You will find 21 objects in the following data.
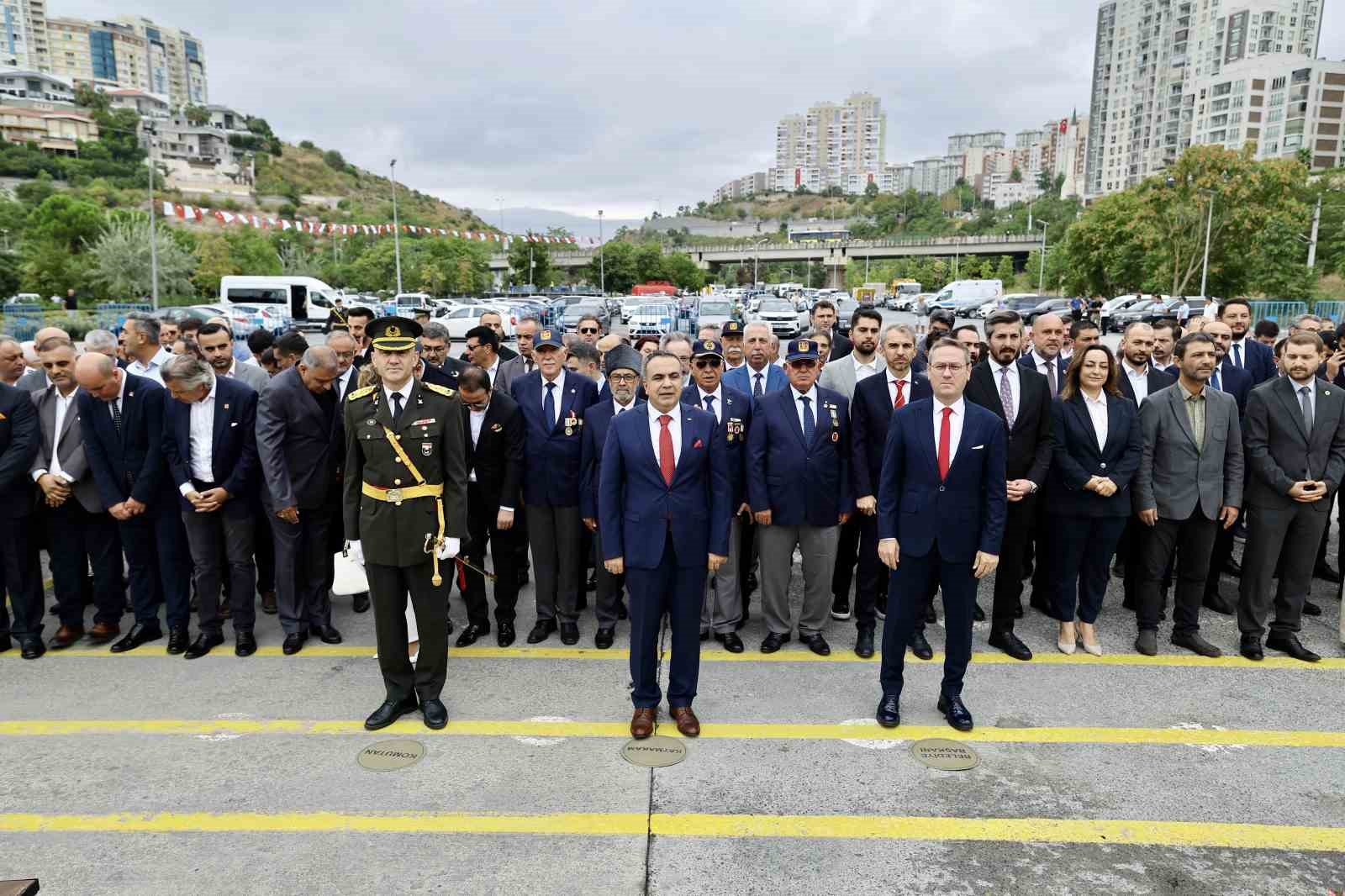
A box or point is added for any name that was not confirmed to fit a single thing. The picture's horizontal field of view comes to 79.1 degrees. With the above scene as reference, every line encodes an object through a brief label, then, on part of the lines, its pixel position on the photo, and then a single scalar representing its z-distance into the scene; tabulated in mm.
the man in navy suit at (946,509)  4227
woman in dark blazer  5152
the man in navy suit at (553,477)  5500
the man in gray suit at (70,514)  5410
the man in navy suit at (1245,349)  7125
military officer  4312
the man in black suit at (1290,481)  5176
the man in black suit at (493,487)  5488
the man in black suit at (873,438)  5289
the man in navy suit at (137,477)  5309
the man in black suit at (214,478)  5258
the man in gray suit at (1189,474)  5250
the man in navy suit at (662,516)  4164
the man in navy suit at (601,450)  5332
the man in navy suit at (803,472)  5164
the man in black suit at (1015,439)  5281
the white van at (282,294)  38469
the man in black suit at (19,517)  5262
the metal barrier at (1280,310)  33188
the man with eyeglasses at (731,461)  5352
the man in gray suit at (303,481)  5285
